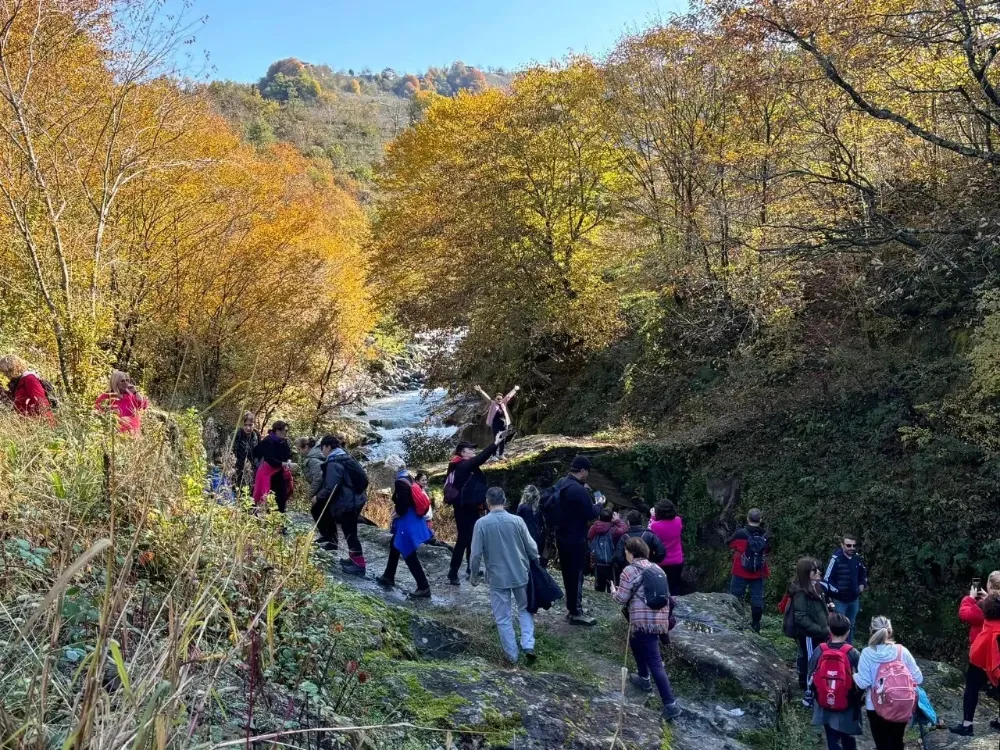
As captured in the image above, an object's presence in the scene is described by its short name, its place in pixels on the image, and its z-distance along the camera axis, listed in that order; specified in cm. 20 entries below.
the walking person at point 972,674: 616
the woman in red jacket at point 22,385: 617
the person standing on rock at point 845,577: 780
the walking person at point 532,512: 819
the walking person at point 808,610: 656
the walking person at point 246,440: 922
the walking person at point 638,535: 689
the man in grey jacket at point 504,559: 580
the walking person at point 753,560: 859
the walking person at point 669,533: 813
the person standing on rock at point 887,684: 516
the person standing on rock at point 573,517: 693
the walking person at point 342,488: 711
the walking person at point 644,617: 558
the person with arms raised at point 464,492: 771
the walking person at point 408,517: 691
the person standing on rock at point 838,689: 546
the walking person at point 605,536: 899
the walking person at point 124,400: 477
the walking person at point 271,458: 834
